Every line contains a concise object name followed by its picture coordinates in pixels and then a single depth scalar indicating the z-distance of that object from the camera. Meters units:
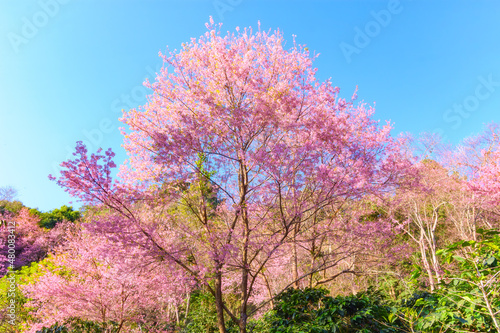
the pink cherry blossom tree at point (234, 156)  4.85
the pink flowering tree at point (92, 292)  7.23
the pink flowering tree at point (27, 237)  20.58
